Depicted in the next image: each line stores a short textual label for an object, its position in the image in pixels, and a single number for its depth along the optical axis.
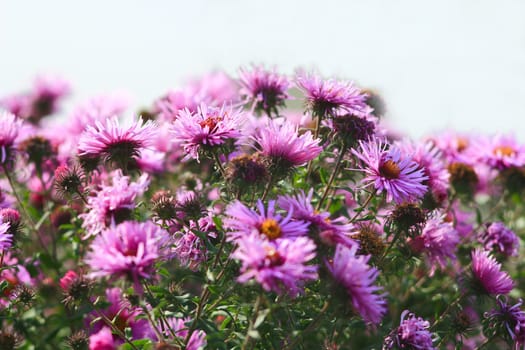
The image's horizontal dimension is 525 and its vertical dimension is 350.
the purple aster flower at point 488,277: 0.72
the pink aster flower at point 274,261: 0.60
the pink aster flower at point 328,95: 0.71
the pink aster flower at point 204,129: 0.67
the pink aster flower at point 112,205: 0.64
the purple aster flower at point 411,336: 0.67
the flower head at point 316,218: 0.64
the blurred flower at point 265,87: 0.77
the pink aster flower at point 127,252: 0.61
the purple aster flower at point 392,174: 0.69
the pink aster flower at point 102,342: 0.67
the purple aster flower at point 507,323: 0.71
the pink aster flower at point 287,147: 0.67
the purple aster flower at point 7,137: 0.75
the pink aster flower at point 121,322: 0.72
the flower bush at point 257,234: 0.63
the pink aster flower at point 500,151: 0.86
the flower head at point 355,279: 0.62
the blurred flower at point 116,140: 0.68
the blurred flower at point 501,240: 0.80
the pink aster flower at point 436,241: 0.74
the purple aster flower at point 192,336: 0.66
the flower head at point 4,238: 0.66
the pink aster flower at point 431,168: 0.77
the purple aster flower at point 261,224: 0.62
